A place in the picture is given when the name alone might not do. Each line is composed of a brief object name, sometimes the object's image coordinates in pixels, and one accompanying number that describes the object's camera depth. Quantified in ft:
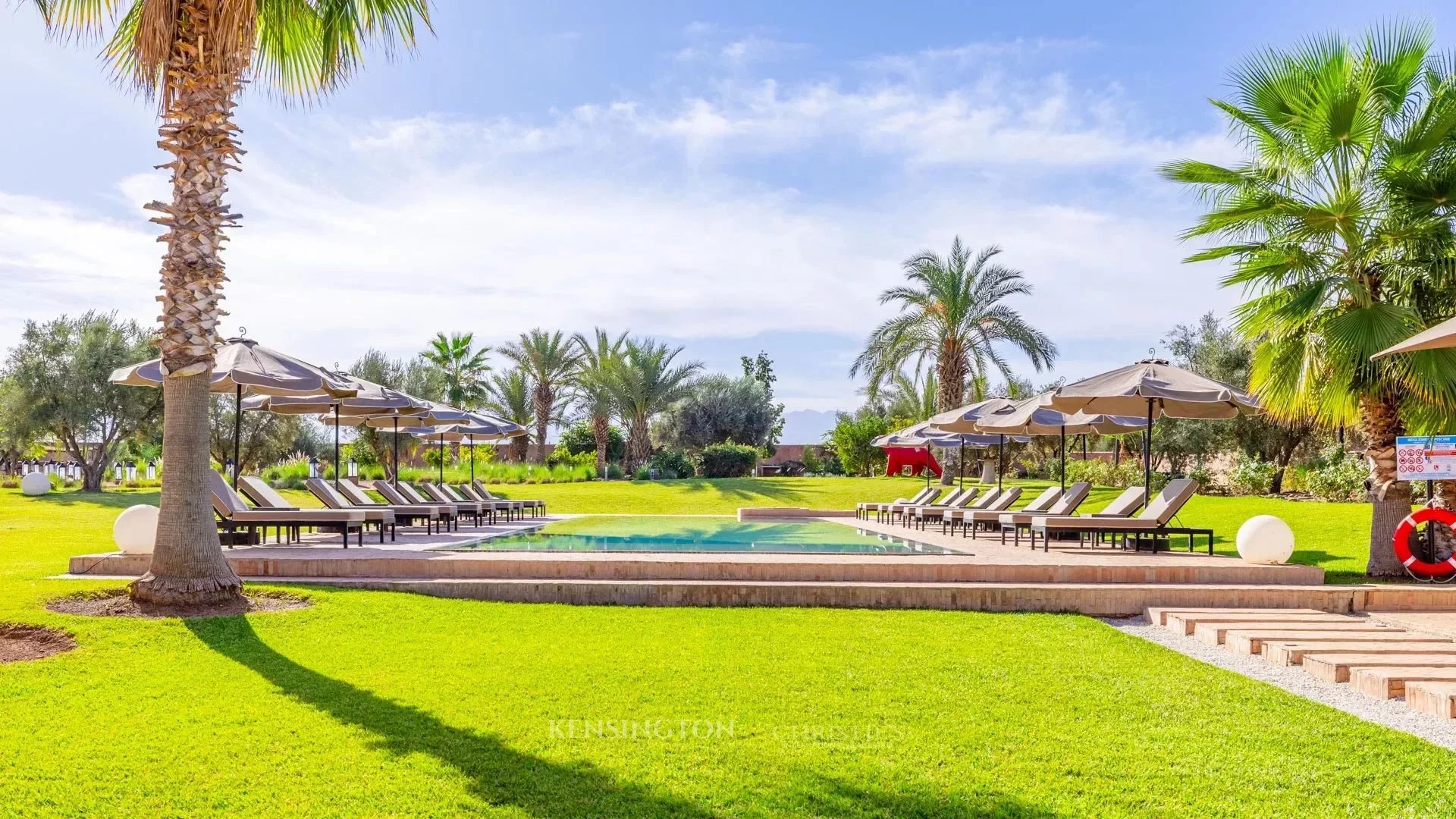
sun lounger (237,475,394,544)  40.98
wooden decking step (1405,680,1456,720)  18.35
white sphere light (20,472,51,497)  83.30
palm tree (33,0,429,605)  26.03
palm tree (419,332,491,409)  120.98
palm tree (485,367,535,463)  126.41
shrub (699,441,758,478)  109.81
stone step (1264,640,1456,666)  23.27
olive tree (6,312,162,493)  90.99
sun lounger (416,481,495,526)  56.33
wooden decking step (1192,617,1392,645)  26.37
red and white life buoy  35.55
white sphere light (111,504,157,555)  32.94
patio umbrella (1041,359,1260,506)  38.06
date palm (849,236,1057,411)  85.97
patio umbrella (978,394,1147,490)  49.29
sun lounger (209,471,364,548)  37.88
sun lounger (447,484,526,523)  60.08
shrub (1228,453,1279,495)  74.18
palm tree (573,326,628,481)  109.70
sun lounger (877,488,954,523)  62.41
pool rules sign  34.76
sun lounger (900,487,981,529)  57.41
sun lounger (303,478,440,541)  43.52
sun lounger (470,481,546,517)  64.69
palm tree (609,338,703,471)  107.76
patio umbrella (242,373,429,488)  48.91
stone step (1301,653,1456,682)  21.62
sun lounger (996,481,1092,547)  45.14
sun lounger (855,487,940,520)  63.00
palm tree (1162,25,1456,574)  34.81
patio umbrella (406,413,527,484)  65.05
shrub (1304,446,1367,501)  62.90
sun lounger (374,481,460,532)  51.95
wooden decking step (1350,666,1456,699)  20.02
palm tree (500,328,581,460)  118.01
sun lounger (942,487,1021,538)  48.03
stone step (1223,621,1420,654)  24.72
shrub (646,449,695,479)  104.88
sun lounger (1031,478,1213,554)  39.65
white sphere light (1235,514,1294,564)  35.27
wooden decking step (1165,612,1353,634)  28.09
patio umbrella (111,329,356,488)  35.42
